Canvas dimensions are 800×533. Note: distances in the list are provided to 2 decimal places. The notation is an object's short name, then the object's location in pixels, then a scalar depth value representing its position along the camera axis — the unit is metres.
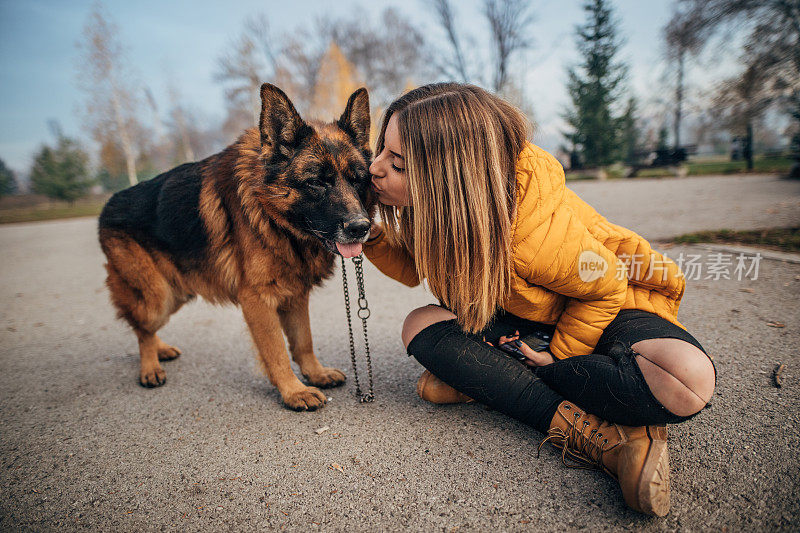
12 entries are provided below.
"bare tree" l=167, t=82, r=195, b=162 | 46.25
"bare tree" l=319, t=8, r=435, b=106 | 33.56
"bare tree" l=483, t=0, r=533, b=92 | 23.34
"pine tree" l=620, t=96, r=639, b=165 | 22.65
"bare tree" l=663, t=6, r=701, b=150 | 9.15
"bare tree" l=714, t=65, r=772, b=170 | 7.53
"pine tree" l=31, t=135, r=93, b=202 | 29.00
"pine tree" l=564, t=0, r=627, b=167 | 22.38
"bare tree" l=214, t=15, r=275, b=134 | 29.66
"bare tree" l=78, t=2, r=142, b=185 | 27.00
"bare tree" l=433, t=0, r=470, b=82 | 23.94
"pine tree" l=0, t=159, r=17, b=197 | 36.31
